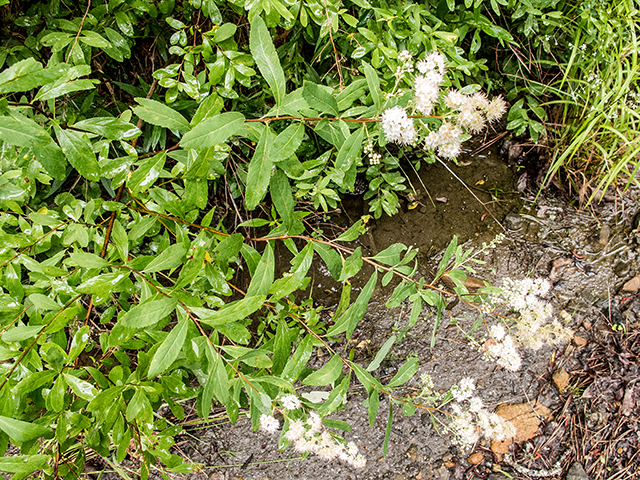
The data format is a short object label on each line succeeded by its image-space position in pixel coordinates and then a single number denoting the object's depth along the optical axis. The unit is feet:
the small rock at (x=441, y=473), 2.62
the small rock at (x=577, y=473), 2.68
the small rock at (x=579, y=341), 2.91
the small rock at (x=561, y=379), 2.83
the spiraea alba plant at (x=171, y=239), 1.40
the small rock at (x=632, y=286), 2.99
